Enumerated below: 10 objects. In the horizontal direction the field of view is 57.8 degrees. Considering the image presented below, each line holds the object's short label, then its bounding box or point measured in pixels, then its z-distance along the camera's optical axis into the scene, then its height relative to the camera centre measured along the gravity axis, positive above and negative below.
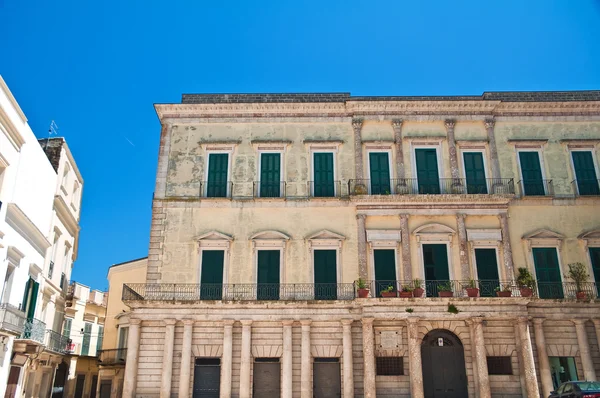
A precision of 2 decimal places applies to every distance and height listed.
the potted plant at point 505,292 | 21.08 +3.89
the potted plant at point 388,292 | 20.98 +3.88
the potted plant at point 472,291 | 20.98 +3.91
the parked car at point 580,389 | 16.03 +0.27
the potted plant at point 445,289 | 21.11 +4.05
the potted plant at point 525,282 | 21.06 +4.31
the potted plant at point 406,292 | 20.95 +3.86
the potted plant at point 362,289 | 21.06 +4.04
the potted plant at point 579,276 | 21.73 +4.68
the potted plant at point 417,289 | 21.02 +4.00
